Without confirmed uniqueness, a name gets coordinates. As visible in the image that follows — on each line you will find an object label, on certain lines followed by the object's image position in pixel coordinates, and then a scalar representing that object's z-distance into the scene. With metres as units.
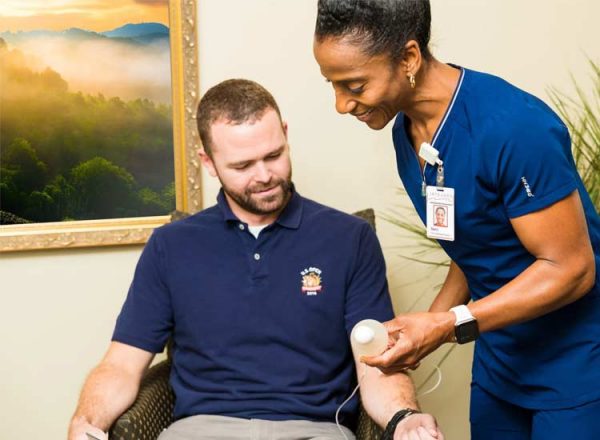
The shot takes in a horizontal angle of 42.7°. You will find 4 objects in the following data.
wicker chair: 1.76
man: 1.91
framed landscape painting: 2.35
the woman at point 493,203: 1.33
